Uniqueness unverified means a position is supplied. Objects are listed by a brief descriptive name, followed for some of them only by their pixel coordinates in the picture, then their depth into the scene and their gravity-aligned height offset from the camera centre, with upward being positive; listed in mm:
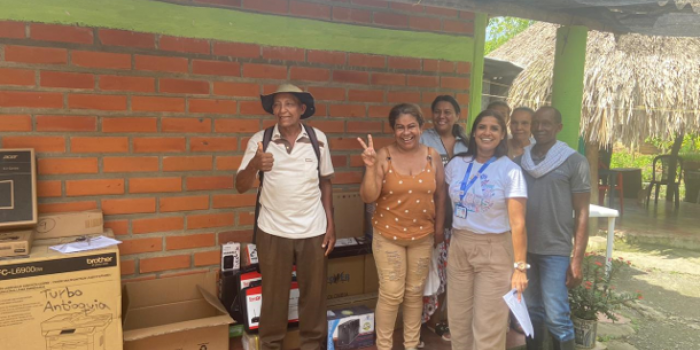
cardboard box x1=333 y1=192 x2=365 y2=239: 3635 -562
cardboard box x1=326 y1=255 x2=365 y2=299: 3352 -984
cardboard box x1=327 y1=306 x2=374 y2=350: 3076 -1255
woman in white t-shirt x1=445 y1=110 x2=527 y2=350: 2619 -496
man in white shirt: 2746 -440
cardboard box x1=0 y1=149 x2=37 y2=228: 2447 -307
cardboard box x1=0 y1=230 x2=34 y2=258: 2254 -560
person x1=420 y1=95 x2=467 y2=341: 3264 +33
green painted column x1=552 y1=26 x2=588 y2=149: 3797 +611
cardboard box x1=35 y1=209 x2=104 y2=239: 2658 -540
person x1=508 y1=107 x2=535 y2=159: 3293 +144
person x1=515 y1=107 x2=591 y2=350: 2871 -405
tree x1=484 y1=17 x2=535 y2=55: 22562 +5976
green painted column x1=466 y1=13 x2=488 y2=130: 4121 +736
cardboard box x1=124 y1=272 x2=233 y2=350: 2650 -1129
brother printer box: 2236 -847
